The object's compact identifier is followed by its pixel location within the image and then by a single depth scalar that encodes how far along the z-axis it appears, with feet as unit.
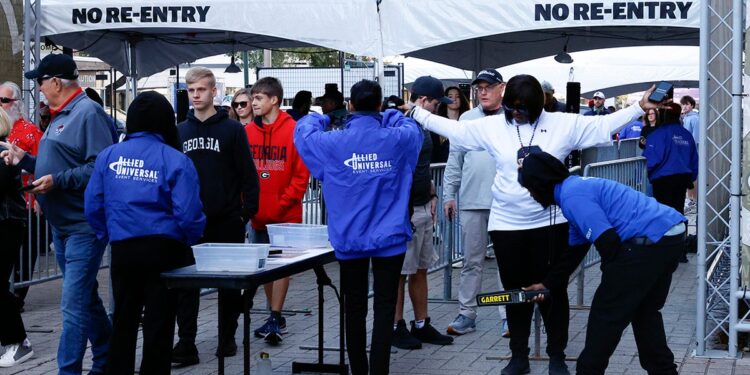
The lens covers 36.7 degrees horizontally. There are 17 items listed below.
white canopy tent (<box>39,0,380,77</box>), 34.76
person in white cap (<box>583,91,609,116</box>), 79.68
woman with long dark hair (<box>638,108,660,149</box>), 43.70
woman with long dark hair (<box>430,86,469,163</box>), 35.76
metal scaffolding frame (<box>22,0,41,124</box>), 37.37
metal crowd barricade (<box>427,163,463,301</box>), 31.35
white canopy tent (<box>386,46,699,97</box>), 74.33
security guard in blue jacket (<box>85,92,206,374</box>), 19.53
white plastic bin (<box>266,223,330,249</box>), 22.86
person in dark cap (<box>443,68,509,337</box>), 27.14
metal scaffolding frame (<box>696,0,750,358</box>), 24.81
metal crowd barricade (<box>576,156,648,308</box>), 30.45
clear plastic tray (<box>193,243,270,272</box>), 19.03
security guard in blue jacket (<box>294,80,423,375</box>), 20.90
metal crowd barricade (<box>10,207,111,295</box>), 31.19
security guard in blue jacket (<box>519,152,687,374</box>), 18.31
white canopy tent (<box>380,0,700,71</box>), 33.45
